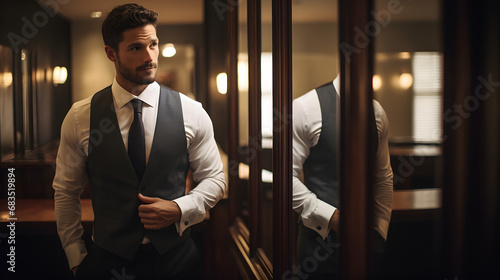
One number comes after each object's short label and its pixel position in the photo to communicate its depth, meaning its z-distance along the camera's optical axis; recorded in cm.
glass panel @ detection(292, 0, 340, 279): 103
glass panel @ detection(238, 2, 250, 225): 182
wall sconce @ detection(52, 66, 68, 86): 148
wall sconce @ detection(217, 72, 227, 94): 172
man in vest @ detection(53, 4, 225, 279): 138
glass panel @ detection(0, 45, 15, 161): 147
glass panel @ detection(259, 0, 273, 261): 151
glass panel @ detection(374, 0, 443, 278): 75
